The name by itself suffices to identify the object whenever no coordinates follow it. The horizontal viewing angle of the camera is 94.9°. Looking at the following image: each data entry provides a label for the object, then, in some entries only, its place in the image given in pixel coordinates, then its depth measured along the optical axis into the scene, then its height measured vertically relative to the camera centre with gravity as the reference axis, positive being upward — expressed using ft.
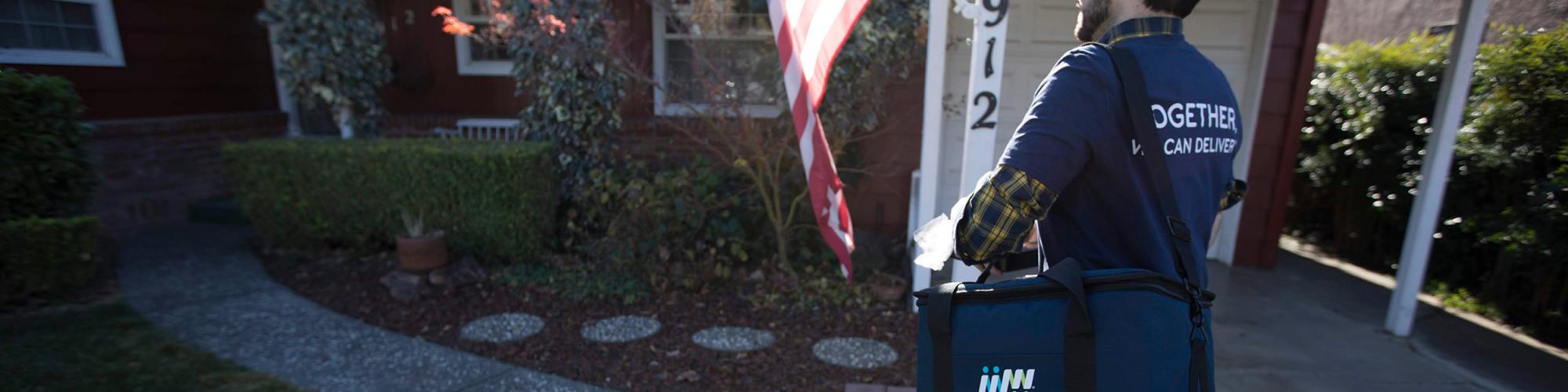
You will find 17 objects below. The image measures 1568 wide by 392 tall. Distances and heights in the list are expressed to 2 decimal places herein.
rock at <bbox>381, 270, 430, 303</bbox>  14.24 -4.49
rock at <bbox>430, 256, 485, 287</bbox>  14.87 -4.40
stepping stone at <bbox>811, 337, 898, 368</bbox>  11.18 -4.44
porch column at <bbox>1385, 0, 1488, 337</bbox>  10.48 -1.24
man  4.12 -0.47
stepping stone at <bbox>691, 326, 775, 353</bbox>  11.93 -4.52
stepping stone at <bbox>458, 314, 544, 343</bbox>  12.36 -4.63
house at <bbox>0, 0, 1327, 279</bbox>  14.93 -0.62
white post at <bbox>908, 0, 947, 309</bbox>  10.39 -0.59
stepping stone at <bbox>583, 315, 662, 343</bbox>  12.28 -4.57
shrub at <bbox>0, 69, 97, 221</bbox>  12.28 -1.75
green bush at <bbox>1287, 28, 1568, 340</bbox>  11.09 -1.54
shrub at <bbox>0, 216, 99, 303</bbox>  12.00 -3.52
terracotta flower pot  14.84 -3.96
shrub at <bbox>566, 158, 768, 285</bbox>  14.47 -3.12
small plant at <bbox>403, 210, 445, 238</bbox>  15.26 -3.53
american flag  7.26 +0.12
